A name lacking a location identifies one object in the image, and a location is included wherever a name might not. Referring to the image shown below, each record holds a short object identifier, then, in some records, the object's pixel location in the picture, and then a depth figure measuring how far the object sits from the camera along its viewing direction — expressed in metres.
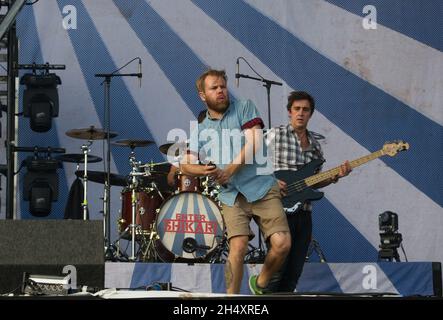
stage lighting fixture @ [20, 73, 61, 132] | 15.37
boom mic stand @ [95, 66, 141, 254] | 15.18
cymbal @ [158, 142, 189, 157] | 15.73
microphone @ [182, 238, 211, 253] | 14.74
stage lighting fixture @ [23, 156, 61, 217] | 15.39
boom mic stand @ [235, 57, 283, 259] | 15.88
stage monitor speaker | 5.97
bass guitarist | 12.14
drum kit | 14.85
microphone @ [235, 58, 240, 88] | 16.07
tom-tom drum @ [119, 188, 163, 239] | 15.48
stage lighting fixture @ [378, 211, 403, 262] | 14.74
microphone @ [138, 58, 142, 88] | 16.17
